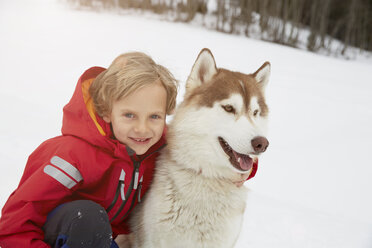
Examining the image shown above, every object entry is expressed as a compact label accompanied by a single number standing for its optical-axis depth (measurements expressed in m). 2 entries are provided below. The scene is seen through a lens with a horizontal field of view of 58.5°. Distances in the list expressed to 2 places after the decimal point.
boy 1.37
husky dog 1.67
